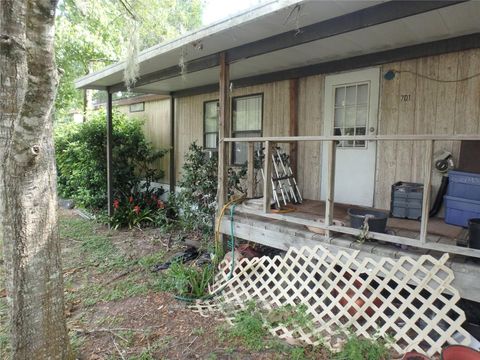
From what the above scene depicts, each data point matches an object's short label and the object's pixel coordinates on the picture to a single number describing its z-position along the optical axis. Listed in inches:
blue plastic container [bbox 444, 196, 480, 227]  134.7
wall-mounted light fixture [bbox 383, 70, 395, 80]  176.4
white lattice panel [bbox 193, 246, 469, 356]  110.4
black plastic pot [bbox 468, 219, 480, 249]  108.3
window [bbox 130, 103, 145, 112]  369.4
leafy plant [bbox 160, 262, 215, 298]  156.0
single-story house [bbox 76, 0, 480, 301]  123.9
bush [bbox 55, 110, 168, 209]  311.9
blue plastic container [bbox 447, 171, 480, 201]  132.6
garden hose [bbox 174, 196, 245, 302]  151.9
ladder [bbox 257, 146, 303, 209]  194.8
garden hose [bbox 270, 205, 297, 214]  167.8
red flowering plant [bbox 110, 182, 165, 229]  280.1
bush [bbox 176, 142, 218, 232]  216.7
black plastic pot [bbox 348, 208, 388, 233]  129.1
